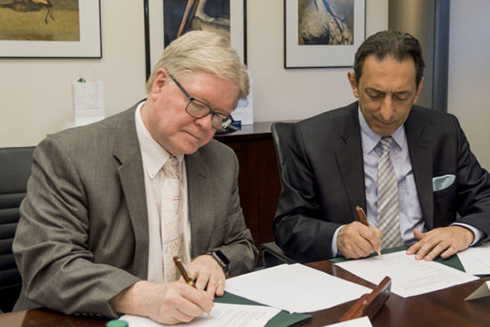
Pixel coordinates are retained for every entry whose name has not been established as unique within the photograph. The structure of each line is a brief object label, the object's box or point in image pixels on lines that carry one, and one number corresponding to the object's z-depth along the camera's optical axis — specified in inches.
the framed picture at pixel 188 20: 147.1
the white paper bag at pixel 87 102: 131.5
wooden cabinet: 140.2
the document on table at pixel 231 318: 49.6
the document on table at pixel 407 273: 59.8
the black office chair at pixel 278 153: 86.9
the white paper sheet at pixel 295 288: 54.5
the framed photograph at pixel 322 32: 164.2
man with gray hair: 54.4
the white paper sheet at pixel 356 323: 46.5
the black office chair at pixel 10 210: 72.6
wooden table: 50.7
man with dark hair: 83.9
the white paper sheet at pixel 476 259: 65.9
